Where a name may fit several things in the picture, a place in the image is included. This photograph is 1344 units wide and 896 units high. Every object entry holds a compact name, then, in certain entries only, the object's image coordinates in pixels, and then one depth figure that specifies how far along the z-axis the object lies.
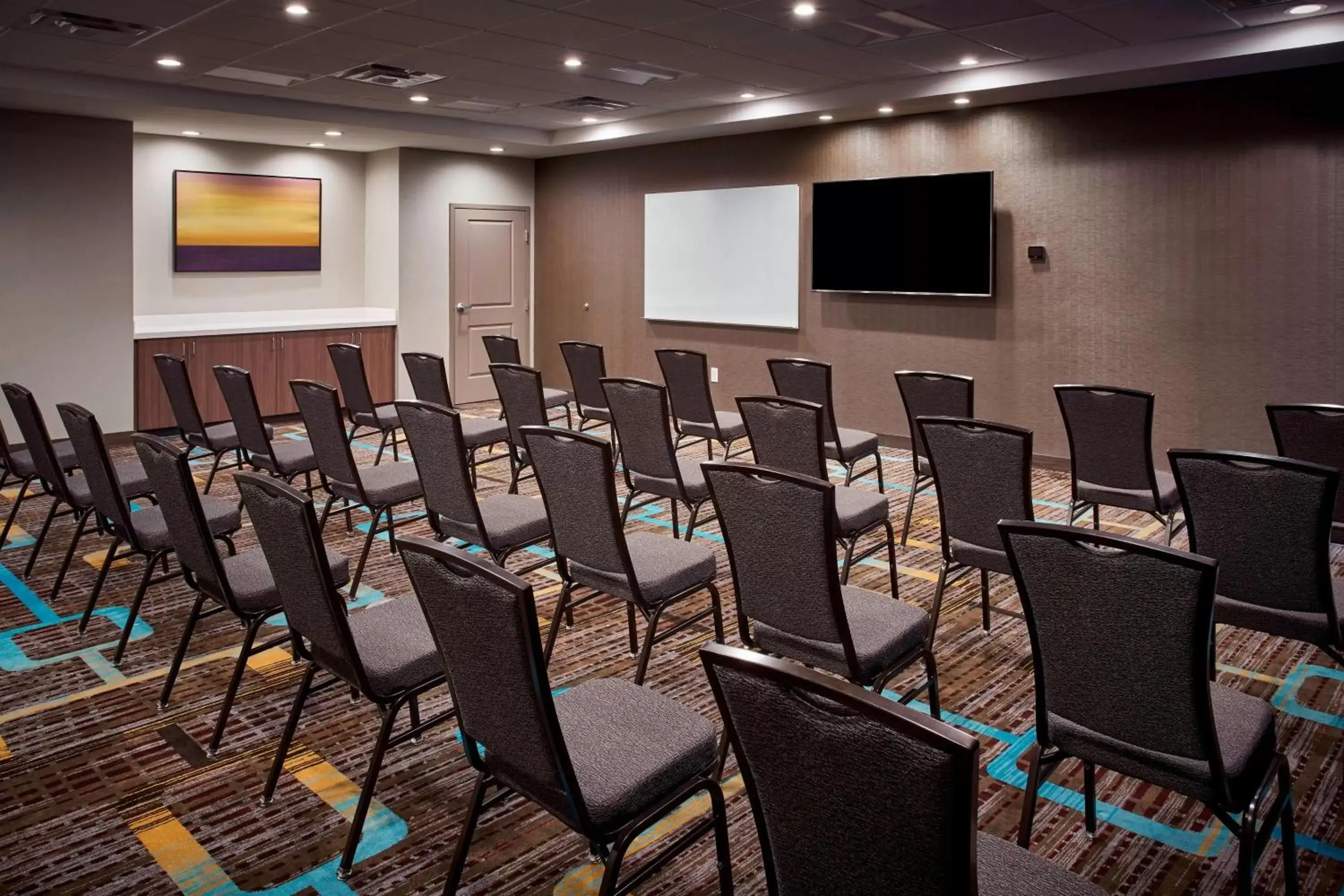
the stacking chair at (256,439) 5.49
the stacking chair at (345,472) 4.66
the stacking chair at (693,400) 6.12
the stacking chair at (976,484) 3.49
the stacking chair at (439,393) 6.31
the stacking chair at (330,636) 2.54
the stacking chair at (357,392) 6.48
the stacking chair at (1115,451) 4.47
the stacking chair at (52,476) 4.52
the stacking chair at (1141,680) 2.09
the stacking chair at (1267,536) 2.83
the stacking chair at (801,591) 2.73
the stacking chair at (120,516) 3.87
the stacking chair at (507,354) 7.52
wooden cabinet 9.18
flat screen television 8.11
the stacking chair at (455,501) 3.90
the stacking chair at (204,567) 3.12
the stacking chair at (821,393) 5.72
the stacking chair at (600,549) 3.33
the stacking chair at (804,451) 4.18
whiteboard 9.57
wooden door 11.38
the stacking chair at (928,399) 5.14
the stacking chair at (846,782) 1.37
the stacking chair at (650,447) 4.67
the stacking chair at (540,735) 1.97
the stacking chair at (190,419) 5.96
